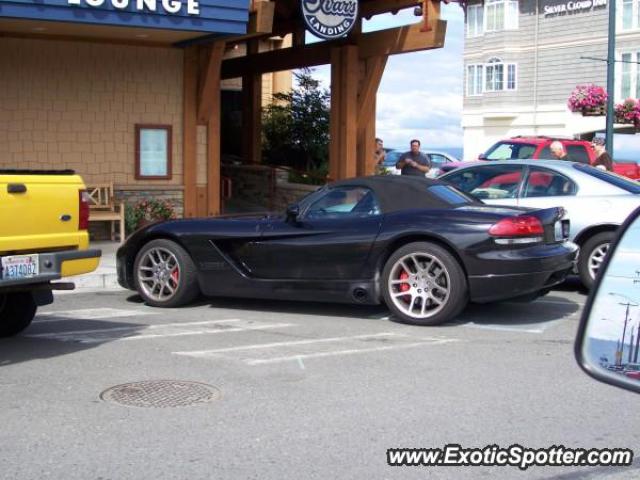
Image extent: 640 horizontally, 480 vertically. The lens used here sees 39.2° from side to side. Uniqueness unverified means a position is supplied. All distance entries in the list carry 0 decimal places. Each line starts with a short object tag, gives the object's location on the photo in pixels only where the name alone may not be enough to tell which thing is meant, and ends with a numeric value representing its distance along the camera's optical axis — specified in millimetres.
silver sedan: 10016
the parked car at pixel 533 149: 18750
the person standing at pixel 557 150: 14586
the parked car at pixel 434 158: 30886
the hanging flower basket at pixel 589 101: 23439
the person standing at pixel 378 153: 18000
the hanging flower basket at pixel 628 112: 30239
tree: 21797
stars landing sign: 15023
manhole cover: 5648
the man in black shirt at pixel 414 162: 15805
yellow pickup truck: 6547
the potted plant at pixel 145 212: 15305
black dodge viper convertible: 8023
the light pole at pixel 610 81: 19234
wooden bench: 14617
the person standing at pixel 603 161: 14094
